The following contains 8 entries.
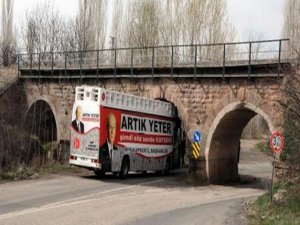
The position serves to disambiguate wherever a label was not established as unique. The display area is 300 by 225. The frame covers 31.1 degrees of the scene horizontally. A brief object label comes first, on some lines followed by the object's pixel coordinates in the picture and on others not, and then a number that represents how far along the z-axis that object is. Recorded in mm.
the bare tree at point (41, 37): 51250
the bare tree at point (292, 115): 17000
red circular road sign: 16656
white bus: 23391
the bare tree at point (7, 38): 48969
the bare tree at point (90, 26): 48125
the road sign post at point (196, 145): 26641
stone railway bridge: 24453
